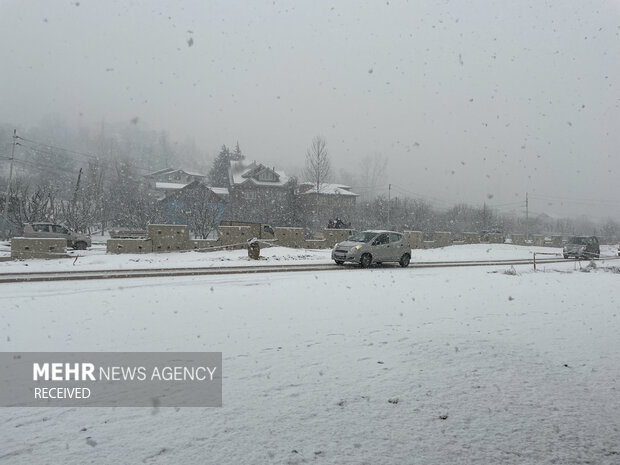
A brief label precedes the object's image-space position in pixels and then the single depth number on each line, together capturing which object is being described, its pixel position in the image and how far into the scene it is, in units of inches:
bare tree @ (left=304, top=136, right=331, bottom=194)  2253.9
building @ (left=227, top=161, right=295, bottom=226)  2036.2
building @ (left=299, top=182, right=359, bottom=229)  2138.3
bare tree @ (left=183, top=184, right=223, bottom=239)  1518.2
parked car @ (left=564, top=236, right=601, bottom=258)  1201.3
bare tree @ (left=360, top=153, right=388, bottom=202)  3437.5
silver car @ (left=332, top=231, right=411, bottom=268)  699.4
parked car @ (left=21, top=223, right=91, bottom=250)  967.6
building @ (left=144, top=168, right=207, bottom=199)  3784.7
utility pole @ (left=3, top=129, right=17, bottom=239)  1427.7
